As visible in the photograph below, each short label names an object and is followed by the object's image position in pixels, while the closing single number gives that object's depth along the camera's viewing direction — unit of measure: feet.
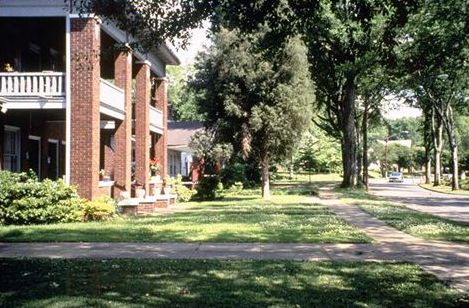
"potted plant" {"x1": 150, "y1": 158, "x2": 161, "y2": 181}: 93.72
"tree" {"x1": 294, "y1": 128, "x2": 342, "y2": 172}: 232.53
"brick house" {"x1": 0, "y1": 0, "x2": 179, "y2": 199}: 59.72
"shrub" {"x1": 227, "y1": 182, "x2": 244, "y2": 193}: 128.53
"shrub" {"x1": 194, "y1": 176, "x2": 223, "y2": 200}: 104.22
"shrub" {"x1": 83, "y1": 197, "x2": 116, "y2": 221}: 57.67
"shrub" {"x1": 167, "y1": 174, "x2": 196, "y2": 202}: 101.35
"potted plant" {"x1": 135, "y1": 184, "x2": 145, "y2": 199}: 77.87
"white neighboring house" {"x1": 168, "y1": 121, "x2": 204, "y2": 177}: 141.47
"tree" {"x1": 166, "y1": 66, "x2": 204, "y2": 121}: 280.92
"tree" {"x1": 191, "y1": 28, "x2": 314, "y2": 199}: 91.50
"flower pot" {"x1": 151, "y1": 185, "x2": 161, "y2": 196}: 87.51
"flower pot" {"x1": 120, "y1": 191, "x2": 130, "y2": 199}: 71.00
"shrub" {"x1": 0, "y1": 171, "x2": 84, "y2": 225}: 53.31
